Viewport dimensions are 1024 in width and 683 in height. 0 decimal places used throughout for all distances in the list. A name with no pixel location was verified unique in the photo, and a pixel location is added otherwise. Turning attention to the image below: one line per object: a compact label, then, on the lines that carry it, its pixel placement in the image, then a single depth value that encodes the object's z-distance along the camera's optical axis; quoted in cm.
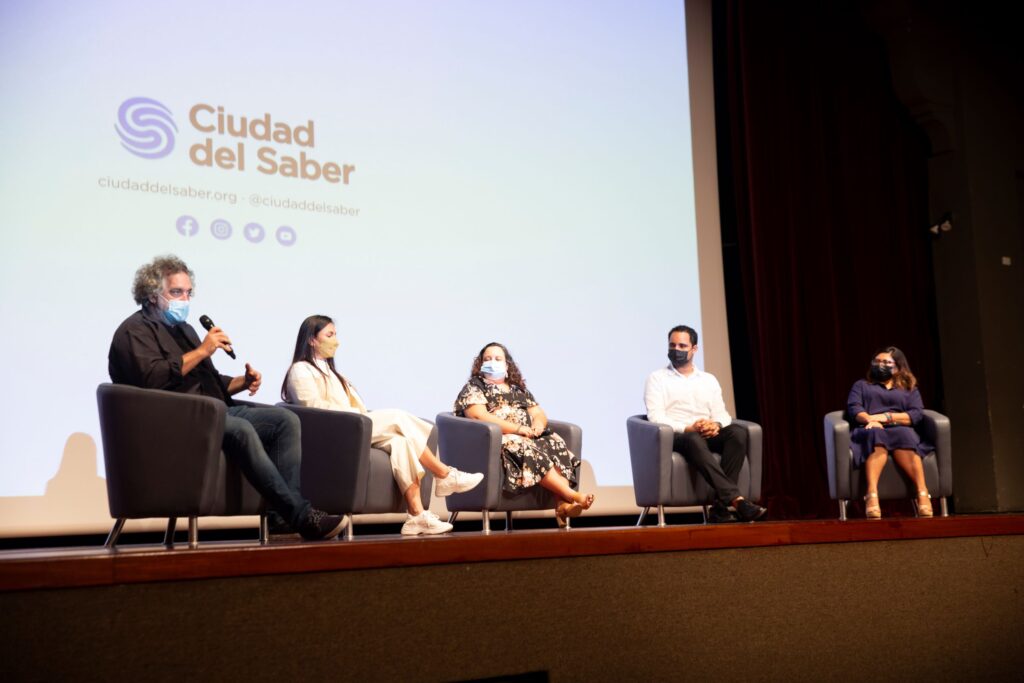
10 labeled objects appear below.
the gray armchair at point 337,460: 376
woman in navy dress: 511
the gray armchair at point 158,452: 314
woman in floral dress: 433
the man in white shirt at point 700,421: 471
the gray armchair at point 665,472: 472
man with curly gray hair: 332
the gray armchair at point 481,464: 420
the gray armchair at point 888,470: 514
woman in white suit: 399
